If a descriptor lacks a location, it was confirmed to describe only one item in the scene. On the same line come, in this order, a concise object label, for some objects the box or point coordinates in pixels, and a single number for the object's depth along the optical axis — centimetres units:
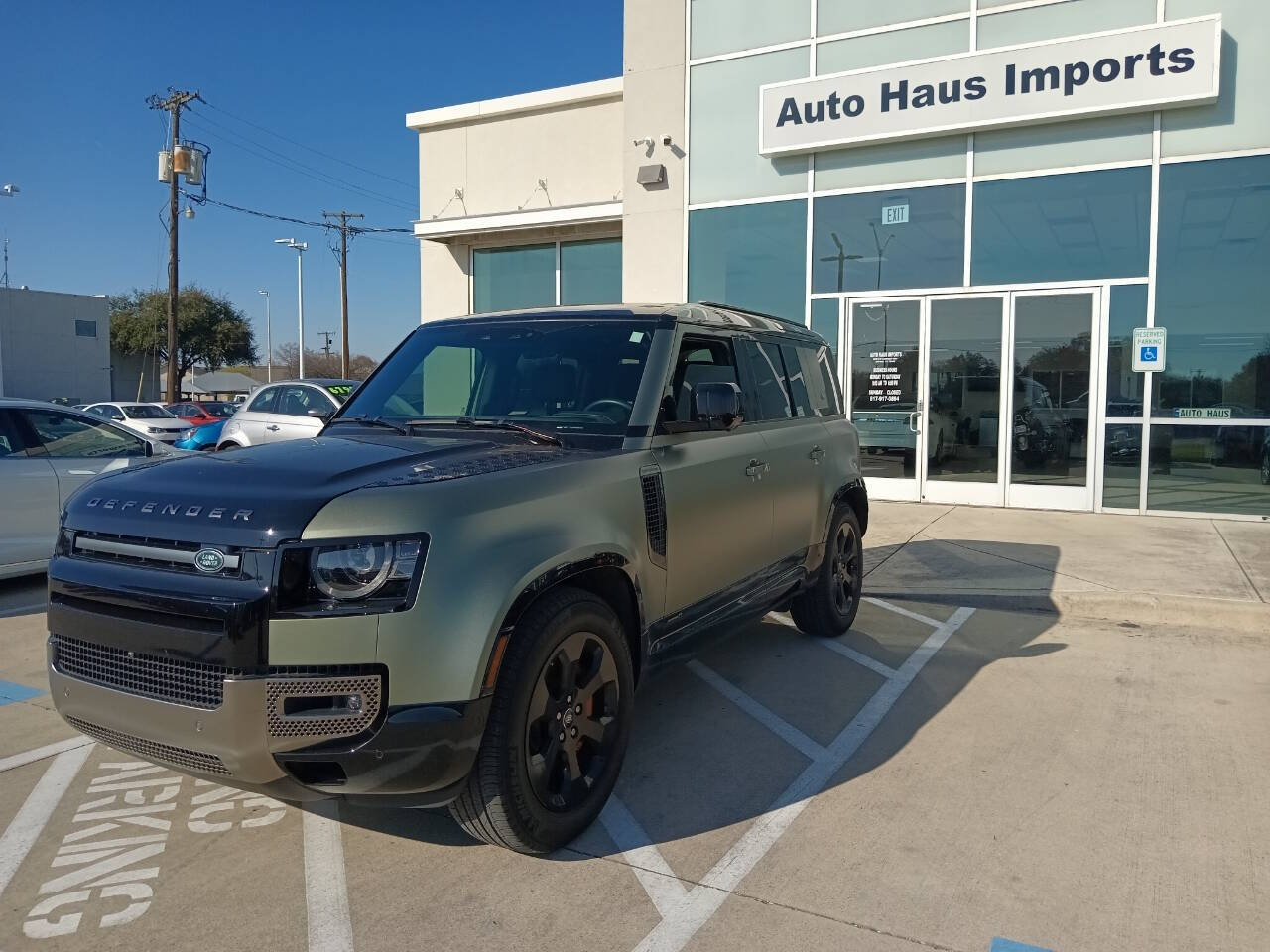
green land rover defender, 280
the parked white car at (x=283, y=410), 1263
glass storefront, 1080
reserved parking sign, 1098
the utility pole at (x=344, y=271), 4634
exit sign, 1240
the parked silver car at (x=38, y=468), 755
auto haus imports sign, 1064
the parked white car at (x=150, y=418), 2089
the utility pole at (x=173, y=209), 2795
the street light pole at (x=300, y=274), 5153
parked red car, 2598
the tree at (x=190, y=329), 5588
